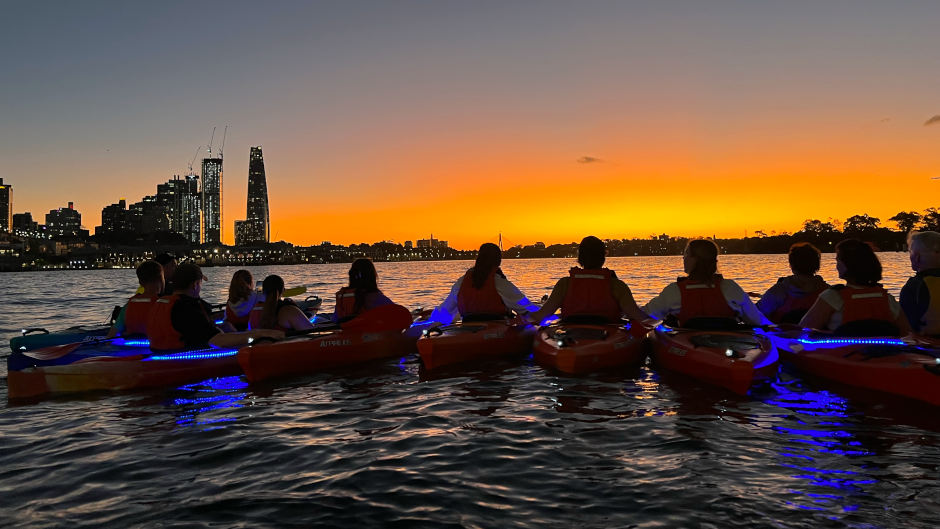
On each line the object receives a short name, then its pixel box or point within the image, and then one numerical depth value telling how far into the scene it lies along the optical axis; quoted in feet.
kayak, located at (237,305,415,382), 31.19
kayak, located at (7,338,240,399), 28.48
